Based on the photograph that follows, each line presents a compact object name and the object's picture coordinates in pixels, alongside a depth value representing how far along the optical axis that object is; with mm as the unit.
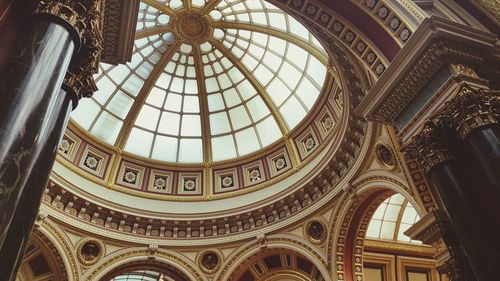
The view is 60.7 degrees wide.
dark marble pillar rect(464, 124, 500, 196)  5266
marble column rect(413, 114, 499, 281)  5270
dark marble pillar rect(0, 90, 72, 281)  3244
